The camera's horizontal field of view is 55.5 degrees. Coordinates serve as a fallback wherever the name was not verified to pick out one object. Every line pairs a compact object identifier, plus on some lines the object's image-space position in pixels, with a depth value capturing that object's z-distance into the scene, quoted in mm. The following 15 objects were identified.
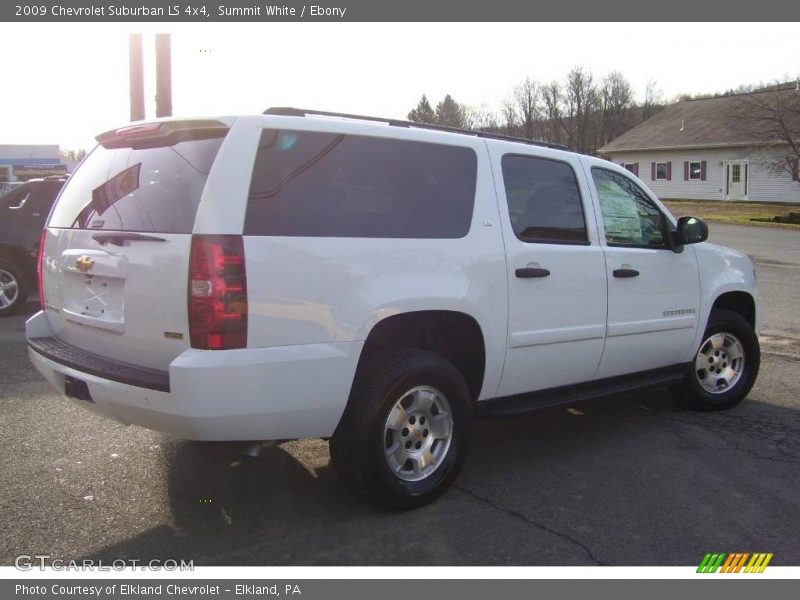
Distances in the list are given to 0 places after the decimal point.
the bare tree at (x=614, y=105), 73812
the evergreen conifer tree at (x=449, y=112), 75500
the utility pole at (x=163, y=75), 10398
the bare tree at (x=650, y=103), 78188
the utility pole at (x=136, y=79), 11109
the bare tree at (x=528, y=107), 74438
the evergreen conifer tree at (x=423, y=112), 80438
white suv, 3369
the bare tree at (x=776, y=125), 35562
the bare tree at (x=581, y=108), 73250
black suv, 10156
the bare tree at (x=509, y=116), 74438
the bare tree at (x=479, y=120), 76062
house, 37750
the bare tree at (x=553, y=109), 73812
